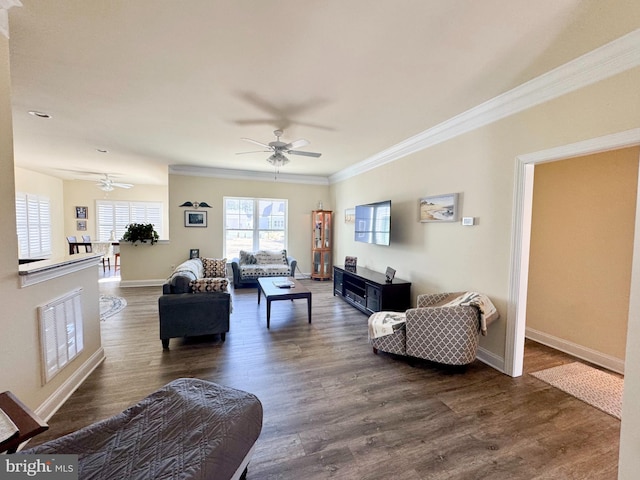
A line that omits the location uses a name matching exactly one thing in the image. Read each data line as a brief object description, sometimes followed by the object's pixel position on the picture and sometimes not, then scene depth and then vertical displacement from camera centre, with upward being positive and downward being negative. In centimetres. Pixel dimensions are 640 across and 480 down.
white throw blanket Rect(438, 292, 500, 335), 259 -79
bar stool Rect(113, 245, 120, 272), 805 -95
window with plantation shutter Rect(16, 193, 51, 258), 639 -10
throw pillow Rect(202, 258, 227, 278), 545 -90
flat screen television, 439 +7
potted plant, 614 -25
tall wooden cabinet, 708 -47
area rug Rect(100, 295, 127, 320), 434 -148
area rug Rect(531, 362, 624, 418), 226 -147
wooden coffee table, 382 -99
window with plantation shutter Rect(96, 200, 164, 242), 866 +25
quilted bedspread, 106 -97
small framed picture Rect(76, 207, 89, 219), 839 +32
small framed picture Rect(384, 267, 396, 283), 411 -74
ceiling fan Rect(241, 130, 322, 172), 350 +105
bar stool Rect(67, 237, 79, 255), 717 -62
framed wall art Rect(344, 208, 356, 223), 617 +28
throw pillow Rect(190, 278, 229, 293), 335 -78
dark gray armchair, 315 -109
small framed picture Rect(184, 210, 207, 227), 649 +15
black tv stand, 397 -104
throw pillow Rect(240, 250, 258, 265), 648 -83
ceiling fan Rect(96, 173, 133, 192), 692 +103
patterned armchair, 258 -108
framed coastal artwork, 330 +27
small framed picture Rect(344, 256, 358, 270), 525 -72
